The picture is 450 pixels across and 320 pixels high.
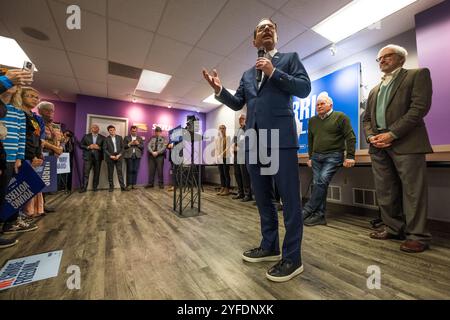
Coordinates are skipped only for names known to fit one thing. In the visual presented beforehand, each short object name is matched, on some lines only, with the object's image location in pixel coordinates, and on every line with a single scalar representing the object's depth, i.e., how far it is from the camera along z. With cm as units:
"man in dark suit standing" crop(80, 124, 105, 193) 509
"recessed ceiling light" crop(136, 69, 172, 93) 440
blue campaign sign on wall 307
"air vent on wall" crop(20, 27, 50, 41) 288
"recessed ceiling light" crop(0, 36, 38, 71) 339
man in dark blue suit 110
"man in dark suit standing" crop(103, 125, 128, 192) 529
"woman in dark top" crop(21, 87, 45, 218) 206
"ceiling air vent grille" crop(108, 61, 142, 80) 396
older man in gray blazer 156
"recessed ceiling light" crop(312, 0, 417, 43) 236
